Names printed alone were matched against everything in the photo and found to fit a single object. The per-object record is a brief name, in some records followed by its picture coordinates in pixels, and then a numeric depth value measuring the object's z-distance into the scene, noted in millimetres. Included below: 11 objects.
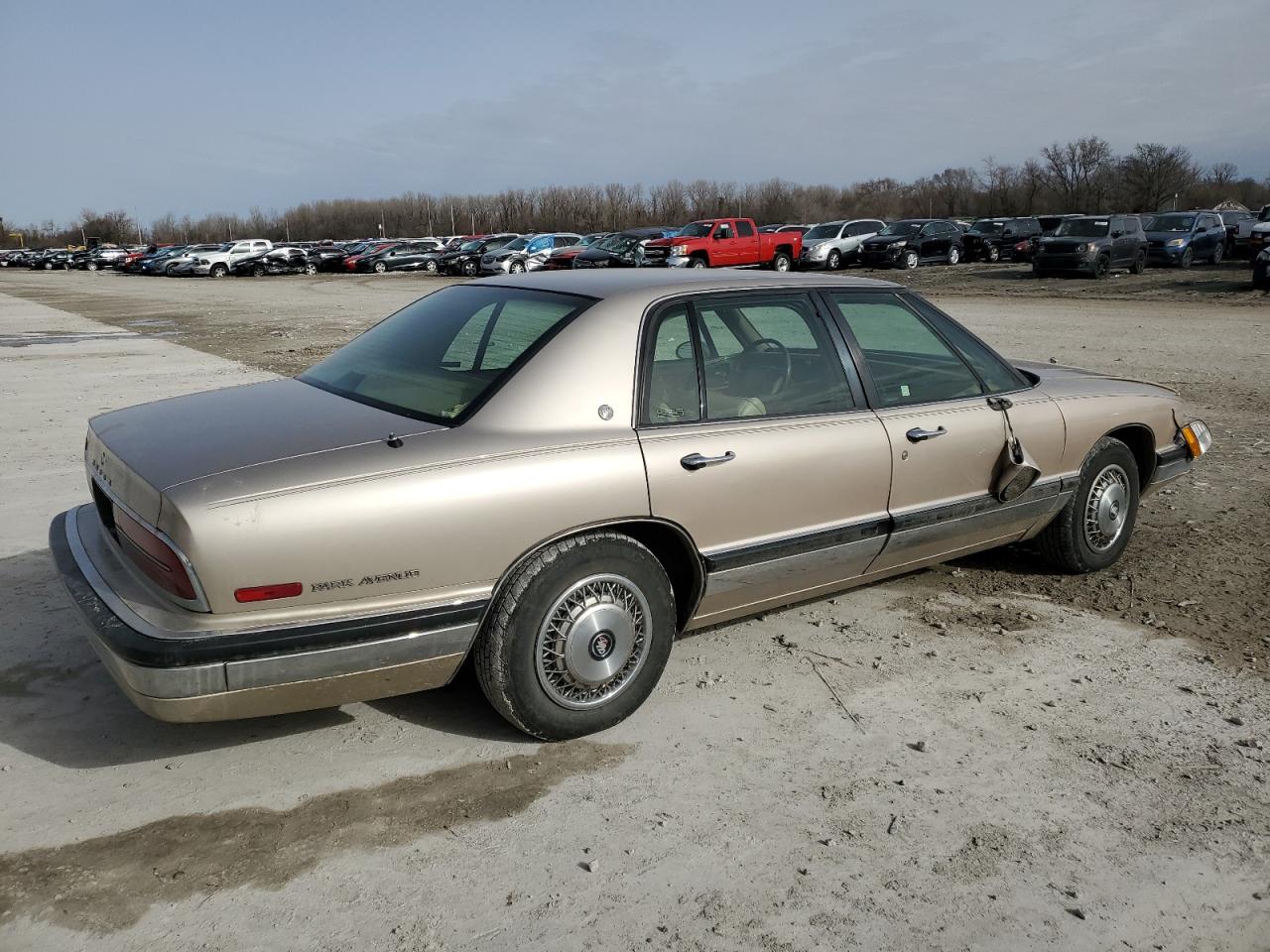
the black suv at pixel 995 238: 35844
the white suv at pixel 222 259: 49312
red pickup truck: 32594
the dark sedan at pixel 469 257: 42438
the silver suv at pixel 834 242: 34531
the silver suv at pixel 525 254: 39531
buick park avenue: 3014
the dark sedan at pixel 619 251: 34594
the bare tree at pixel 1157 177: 69438
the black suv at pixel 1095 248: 27406
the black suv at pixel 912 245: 34156
